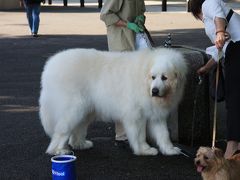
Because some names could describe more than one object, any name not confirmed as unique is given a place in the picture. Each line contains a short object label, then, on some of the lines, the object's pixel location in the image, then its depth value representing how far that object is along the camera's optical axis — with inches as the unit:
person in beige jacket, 349.5
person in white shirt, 272.1
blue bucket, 251.5
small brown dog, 232.2
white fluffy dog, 321.1
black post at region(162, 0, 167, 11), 1549.3
